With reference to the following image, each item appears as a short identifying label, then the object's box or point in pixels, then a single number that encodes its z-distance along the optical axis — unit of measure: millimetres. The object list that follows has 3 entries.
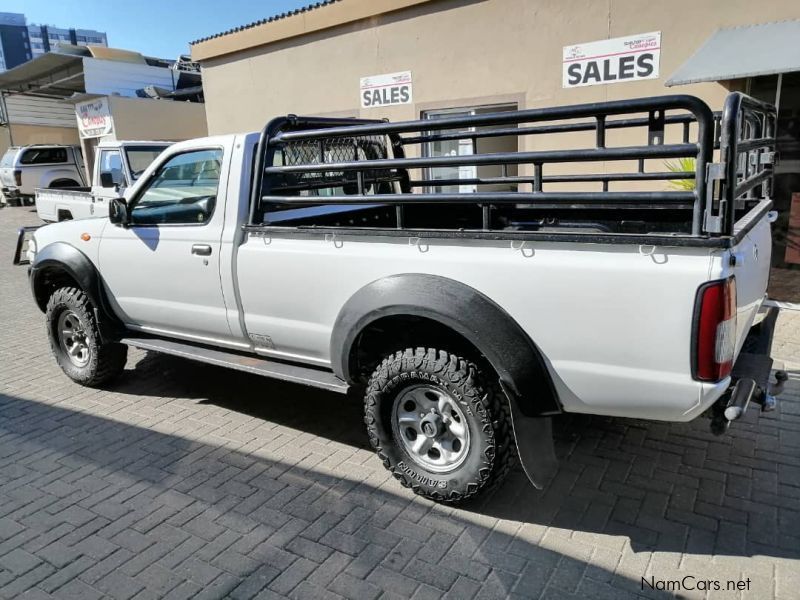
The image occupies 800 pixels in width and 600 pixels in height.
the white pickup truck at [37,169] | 18812
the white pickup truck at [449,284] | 2477
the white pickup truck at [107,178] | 10430
